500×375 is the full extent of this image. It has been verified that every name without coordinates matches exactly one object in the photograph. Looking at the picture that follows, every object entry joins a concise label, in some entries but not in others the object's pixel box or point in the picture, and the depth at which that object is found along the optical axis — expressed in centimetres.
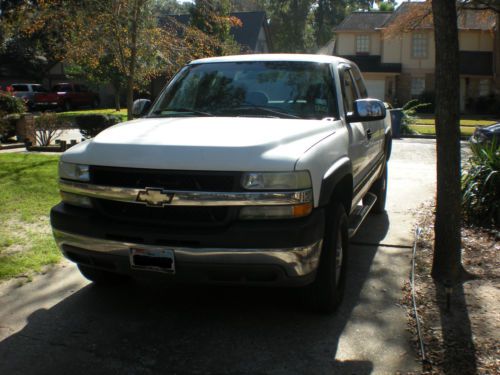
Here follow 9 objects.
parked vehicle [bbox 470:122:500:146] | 1448
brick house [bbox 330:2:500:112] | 3631
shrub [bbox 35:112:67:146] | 1441
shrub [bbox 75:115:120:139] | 1502
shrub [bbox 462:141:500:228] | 691
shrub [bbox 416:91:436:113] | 3616
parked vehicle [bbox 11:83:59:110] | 3494
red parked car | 3631
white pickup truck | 357
